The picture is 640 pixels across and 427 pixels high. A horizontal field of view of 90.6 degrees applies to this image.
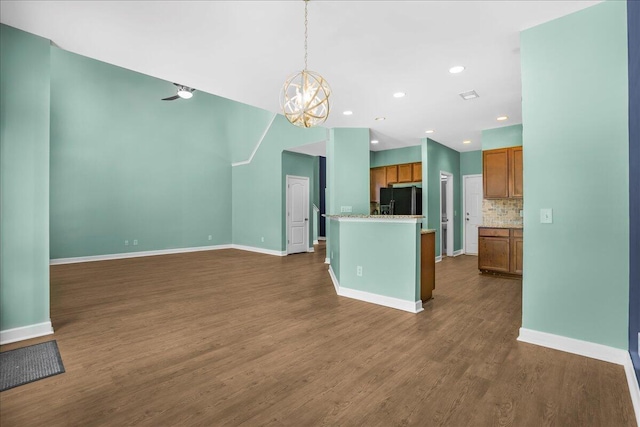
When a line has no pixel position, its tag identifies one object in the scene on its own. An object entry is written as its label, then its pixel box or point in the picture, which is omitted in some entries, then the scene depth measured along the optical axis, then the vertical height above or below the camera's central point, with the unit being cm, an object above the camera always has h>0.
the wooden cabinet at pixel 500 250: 531 -61
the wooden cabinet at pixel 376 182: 820 +88
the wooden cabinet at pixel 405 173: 764 +103
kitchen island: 359 -55
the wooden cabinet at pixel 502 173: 558 +76
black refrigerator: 664 +31
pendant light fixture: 267 +97
